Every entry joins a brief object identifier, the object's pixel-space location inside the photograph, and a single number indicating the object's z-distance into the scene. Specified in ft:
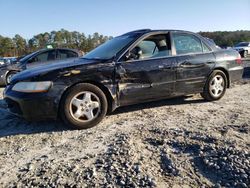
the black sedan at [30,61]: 23.31
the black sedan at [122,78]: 9.69
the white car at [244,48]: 61.27
